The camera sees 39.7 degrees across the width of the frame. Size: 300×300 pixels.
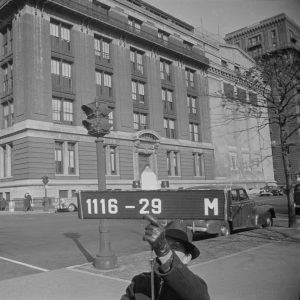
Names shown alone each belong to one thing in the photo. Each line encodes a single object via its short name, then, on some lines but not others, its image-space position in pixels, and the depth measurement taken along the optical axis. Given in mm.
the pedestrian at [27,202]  30047
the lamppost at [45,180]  30375
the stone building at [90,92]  33281
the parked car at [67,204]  30234
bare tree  10984
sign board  2787
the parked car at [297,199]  18953
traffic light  8078
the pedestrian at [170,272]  1924
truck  11289
